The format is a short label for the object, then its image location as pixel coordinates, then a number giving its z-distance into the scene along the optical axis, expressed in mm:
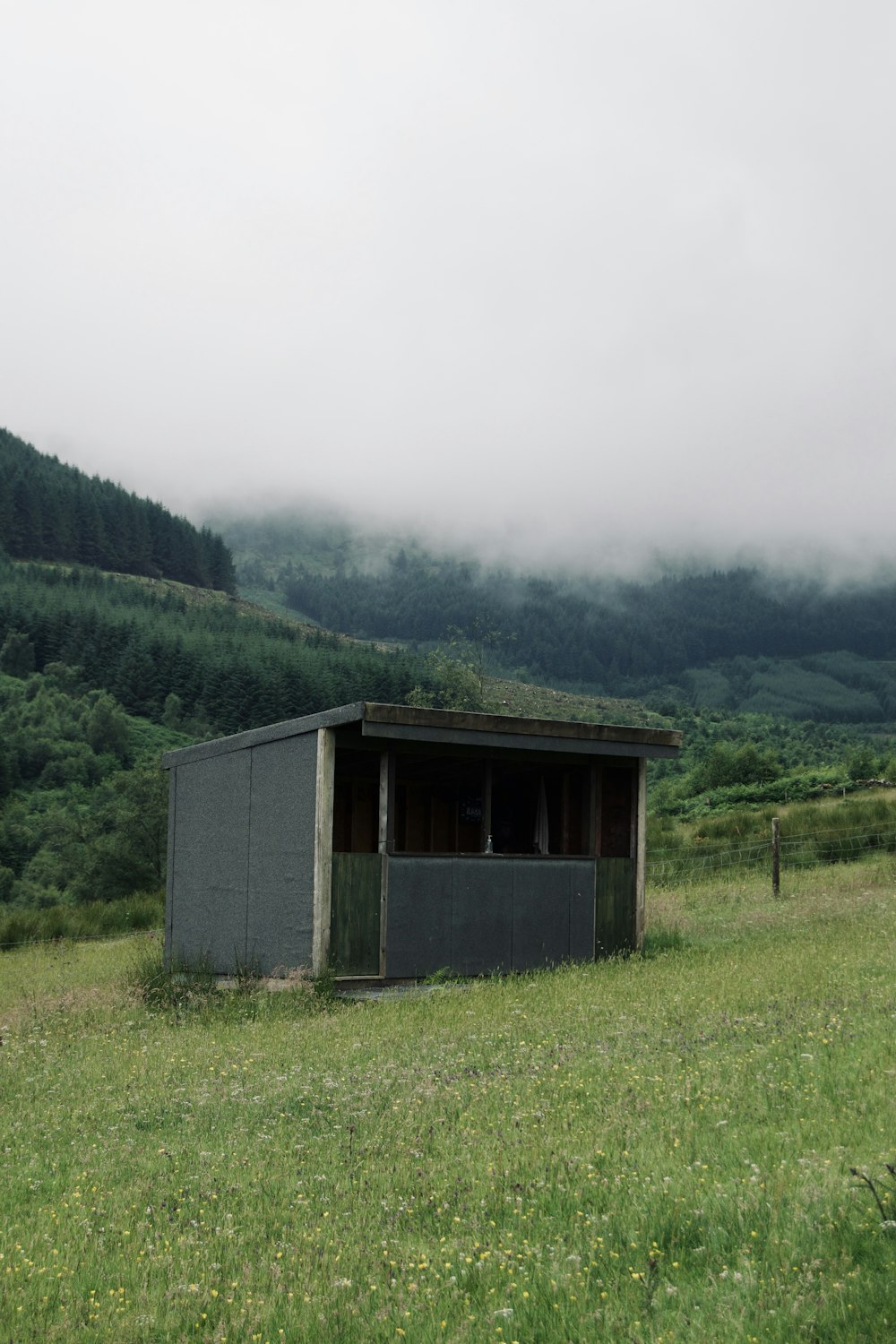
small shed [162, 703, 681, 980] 17188
